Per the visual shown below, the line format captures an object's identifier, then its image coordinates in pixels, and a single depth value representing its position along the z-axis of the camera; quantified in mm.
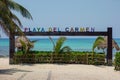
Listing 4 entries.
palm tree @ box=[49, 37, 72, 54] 29562
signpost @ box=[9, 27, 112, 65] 28891
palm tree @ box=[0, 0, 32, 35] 21350
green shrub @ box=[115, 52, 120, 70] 24188
